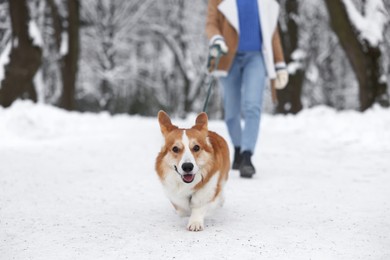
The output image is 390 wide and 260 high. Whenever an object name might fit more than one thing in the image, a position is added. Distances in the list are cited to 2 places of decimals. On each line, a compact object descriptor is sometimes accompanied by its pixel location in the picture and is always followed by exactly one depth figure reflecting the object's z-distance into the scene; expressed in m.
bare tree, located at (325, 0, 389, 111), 10.01
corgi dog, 3.10
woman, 5.10
